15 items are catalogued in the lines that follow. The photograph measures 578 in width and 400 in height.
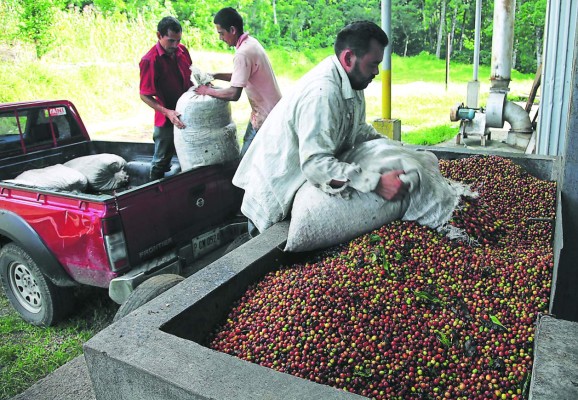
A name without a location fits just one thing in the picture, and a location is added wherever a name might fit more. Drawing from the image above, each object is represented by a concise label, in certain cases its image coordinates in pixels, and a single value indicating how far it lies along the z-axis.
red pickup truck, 3.52
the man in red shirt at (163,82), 4.66
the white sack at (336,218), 2.85
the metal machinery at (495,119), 8.84
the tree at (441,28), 26.67
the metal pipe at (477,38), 12.79
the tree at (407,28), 27.39
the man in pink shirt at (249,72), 4.69
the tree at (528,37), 26.12
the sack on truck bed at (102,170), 4.68
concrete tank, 1.72
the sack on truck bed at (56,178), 4.25
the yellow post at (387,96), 7.23
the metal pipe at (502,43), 11.06
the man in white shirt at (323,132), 2.82
